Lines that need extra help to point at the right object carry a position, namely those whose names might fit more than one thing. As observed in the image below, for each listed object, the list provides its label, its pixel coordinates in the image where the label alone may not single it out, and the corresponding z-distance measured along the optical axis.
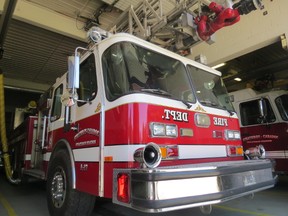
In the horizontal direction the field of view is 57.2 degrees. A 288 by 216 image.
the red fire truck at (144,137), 2.29
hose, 7.07
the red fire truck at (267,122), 6.06
